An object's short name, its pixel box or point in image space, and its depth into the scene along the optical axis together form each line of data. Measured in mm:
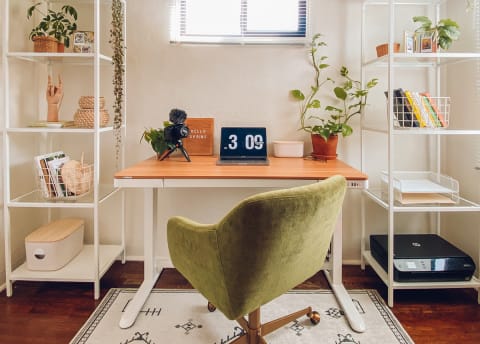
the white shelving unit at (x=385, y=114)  2598
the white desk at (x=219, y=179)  2012
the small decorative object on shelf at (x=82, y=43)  2424
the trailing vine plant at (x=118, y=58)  2516
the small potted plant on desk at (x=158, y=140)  2416
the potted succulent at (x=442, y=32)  2240
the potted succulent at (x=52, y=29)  2371
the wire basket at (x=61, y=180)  2328
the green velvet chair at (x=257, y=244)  1338
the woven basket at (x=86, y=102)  2414
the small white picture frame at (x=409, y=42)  2299
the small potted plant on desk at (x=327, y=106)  2600
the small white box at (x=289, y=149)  2625
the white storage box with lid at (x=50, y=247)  2373
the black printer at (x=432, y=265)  2270
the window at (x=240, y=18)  2748
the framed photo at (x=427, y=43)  2250
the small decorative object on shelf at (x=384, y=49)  2363
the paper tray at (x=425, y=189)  2316
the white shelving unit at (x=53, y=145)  2293
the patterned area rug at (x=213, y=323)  1940
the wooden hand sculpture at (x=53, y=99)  2445
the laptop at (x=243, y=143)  2535
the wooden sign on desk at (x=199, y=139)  2676
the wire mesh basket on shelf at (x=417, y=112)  2242
